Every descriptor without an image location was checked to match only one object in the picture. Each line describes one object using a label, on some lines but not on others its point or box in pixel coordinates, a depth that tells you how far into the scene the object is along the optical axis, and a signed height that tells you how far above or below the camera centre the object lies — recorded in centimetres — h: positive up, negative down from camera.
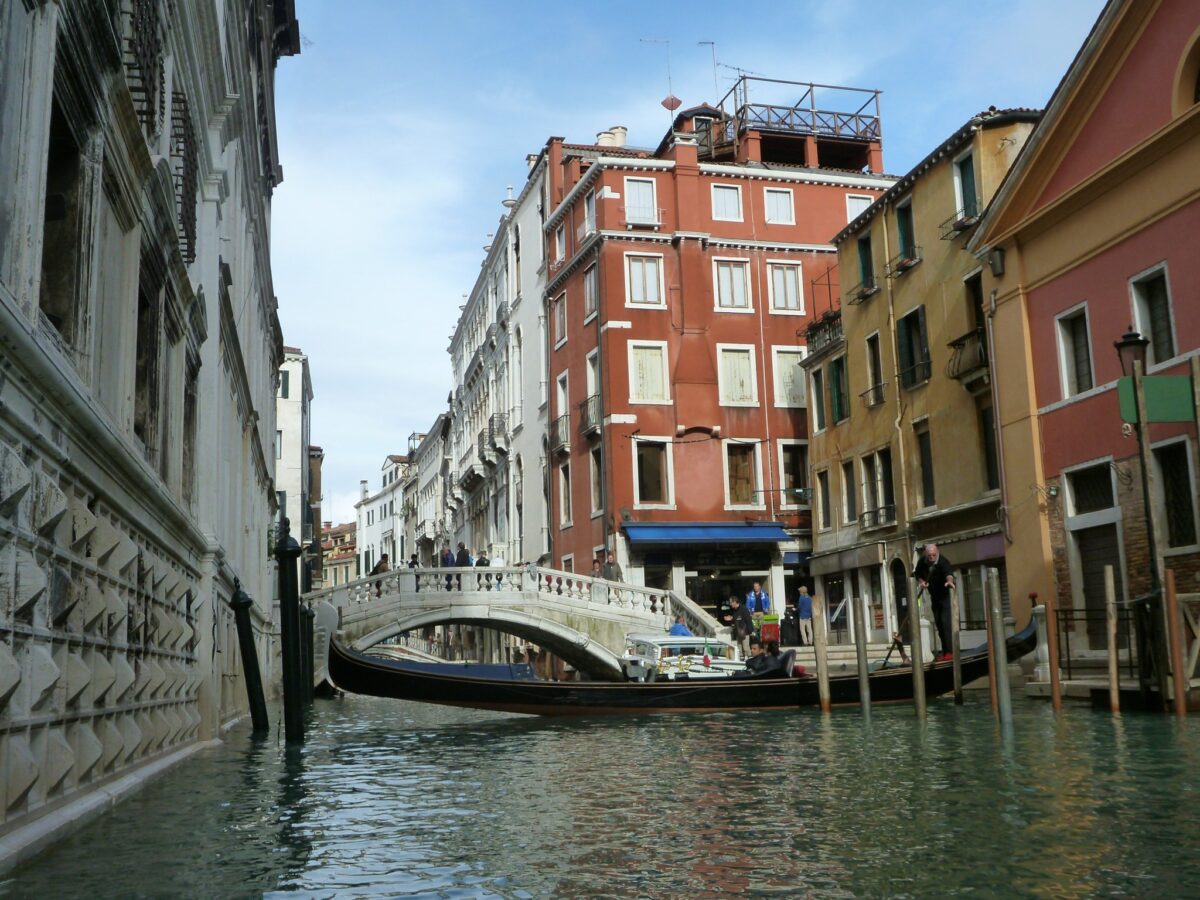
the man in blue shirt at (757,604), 2419 +61
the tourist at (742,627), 2267 +18
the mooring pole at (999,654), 1127 -25
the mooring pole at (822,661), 1435 -30
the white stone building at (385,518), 8119 +923
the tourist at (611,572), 2716 +148
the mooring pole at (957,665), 1406 -40
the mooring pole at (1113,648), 1188 -25
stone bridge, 2477 +77
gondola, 1488 -55
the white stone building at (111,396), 454 +139
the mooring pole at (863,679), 1399 -51
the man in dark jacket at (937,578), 1462 +57
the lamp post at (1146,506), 1151 +102
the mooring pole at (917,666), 1298 -37
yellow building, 2083 +421
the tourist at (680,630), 2331 +19
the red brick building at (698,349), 2922 +673
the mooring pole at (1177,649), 1123 -27
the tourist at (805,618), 2417 +31
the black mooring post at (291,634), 1012 +19
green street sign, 1138 +191
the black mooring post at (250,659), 1117 +0
